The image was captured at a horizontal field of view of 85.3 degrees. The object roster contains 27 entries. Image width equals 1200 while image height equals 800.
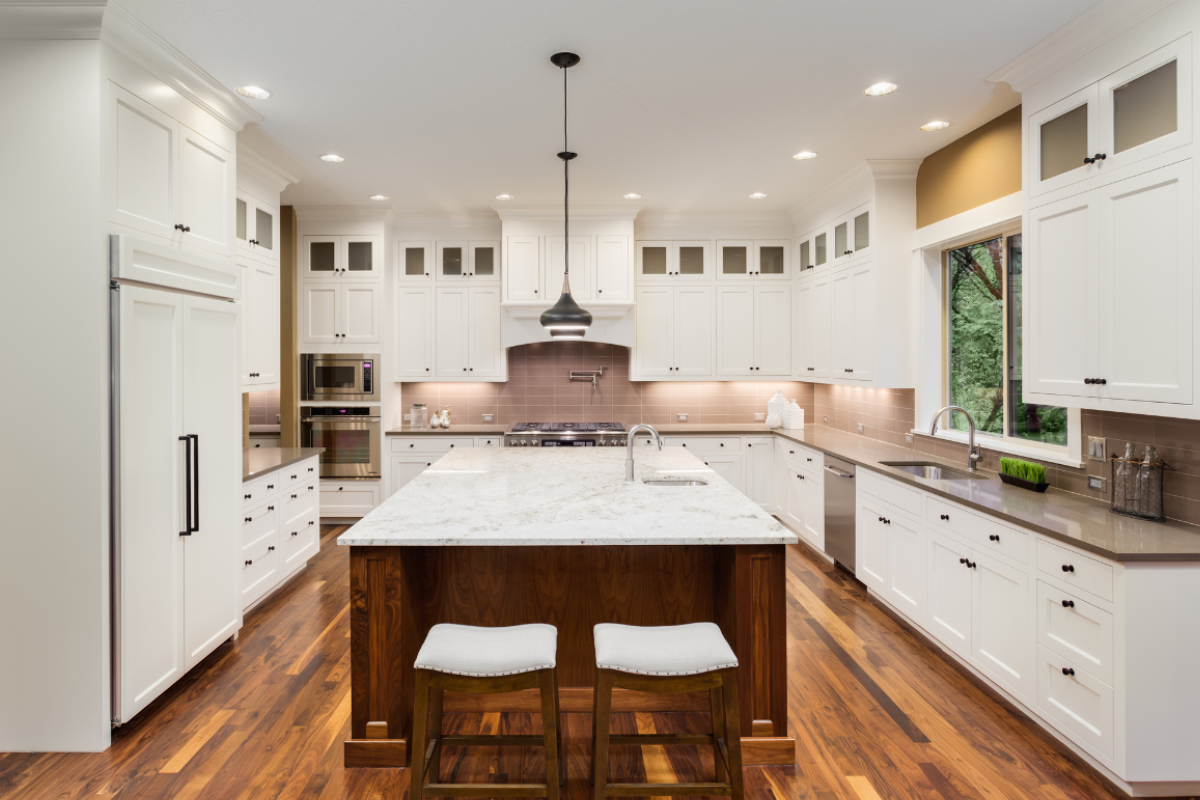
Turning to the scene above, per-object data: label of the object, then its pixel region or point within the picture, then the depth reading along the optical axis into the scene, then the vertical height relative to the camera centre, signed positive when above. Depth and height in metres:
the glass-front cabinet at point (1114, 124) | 2.21 +1.04
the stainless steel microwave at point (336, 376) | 5.56 +0.17
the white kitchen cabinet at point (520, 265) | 5.65 +1.14
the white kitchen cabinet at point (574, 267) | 5.65 +1.12
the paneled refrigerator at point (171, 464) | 2.44 -0.29
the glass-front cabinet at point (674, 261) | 5.96 +1.24
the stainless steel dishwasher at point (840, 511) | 4.23 -0.78
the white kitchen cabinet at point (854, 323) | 4.50 +0.53
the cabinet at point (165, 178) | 2.46 +0.93
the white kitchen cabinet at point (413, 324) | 5.87 +0.65
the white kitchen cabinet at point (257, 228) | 4.23 +1.15
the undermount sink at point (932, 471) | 3.67 -0.45
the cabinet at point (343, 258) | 5.57 +1.18
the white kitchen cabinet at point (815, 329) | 5.23 +0.56
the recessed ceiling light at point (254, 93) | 3.11 +1.46
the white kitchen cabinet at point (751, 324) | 5.99 +0.66
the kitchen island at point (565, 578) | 2.25 -0.70
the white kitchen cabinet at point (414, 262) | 5.86 +1.21
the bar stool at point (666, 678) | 1.87 -0.82
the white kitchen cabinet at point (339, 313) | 5.56 +0.71
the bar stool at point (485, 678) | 1.87 -0.82
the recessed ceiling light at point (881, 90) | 3.13 +1.49
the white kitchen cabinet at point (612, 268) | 5.66 +1.11
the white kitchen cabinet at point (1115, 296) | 2.21 +0.38
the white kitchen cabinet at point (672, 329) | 5.96 +0.61
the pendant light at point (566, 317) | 3.37 +0.41
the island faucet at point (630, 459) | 3.04 -0.30
